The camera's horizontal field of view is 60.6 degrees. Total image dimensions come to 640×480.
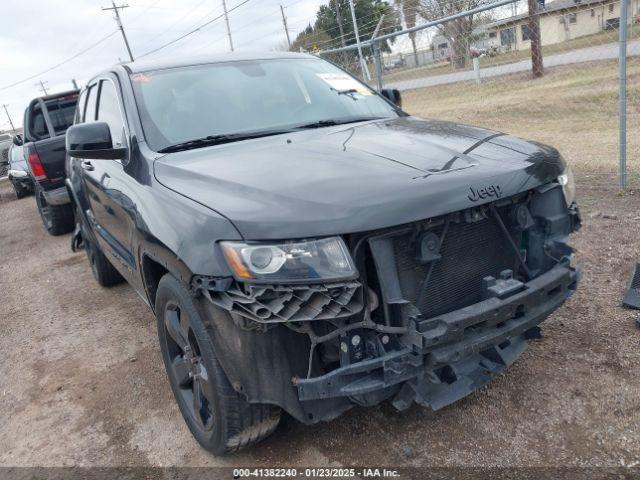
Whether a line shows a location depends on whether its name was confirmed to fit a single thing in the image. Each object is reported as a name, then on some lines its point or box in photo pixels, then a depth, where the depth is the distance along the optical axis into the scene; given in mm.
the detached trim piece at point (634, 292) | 3434
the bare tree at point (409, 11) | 17400
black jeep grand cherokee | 2014
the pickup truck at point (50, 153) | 7207
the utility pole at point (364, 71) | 10552
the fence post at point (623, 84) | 4934
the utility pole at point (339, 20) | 39912
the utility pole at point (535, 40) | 6402
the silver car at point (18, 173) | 11875
